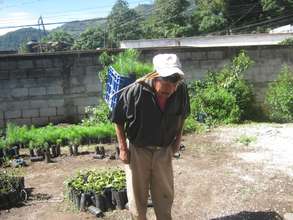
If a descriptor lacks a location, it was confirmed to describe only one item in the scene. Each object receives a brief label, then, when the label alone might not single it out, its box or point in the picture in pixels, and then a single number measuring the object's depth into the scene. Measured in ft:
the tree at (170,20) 129.19
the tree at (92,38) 164.11
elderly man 9.36
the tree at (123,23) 163.96
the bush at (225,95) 27.05
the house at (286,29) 78.20
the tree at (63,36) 173.66
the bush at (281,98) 27.91
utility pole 74.58
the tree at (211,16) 122.92
